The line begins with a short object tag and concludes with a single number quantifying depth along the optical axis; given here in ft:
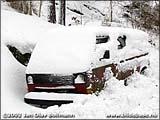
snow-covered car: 24.39
